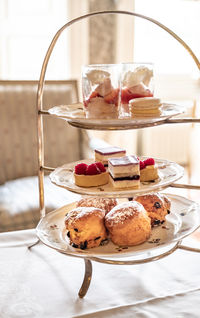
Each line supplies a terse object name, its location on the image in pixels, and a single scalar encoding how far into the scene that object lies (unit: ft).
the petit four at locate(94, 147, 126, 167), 3.30
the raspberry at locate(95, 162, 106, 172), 3.03
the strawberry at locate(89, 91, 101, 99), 2.96
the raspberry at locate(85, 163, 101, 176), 2.97
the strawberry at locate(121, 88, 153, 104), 3.14
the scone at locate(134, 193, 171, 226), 3.18
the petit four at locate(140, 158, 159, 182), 3.10
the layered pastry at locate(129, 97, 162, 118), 2.84
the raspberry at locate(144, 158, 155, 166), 3.15
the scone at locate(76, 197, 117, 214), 3.27
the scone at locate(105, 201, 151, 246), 2.86
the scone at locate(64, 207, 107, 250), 2.85
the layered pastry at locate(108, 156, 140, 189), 2.89
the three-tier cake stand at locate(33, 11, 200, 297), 2.76
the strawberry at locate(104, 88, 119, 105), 2.94
